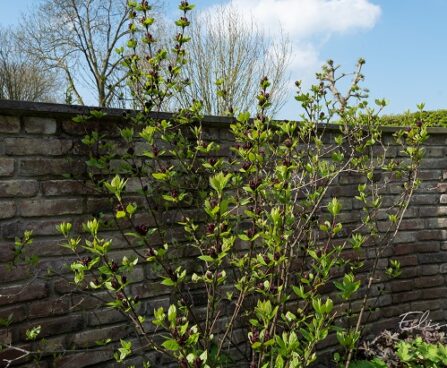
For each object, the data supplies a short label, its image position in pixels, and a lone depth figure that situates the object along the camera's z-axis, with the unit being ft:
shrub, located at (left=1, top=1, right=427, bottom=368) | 6.95
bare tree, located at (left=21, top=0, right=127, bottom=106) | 58.34
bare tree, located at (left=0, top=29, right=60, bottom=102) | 60.95
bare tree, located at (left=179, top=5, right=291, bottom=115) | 40.27
